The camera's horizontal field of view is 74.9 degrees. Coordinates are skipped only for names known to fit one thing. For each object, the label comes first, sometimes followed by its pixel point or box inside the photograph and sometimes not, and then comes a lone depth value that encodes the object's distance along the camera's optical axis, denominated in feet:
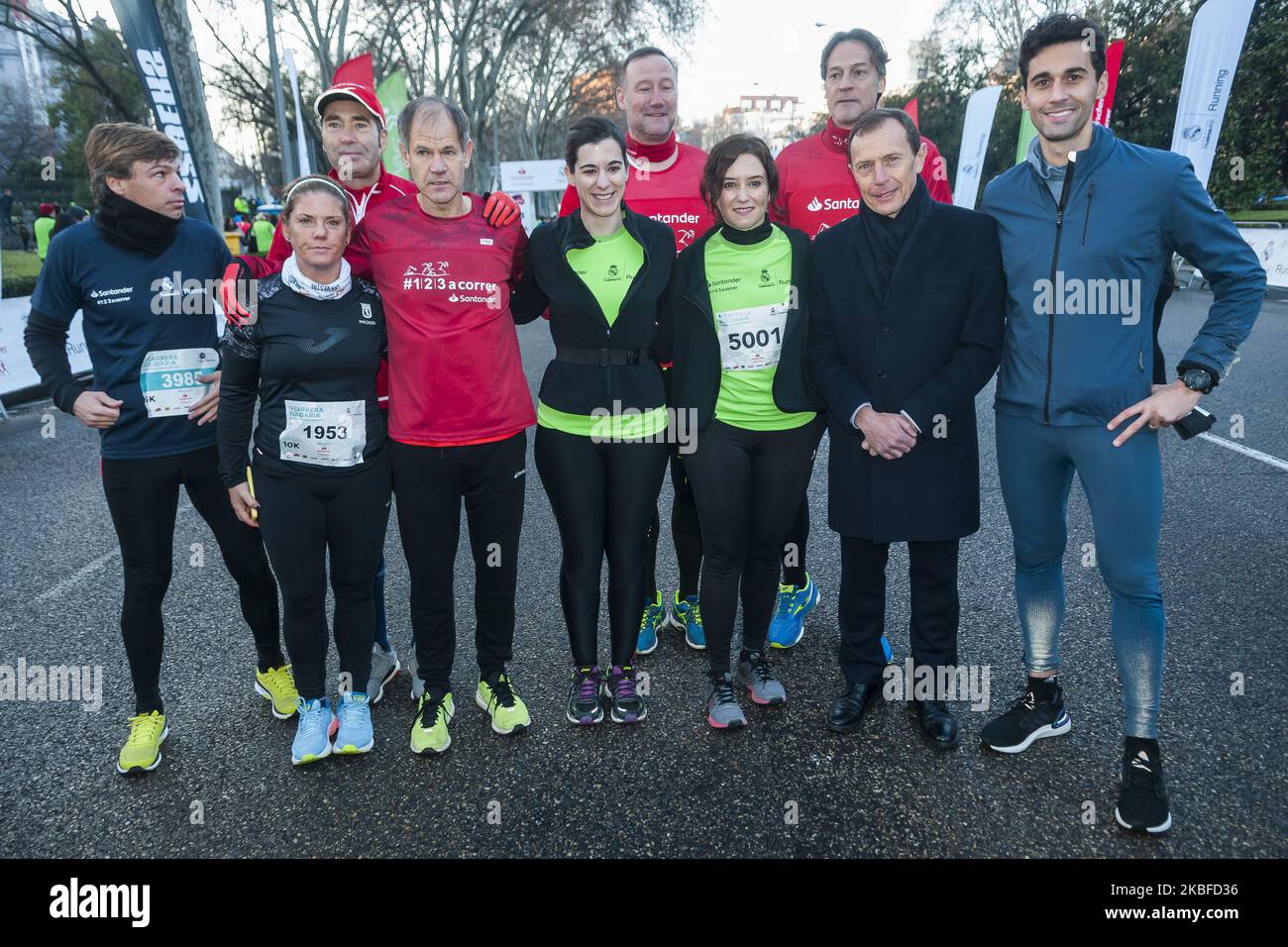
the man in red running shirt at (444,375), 9.75
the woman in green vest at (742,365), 10.22
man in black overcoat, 9.57
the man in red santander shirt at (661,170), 12.68
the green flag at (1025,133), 54.49
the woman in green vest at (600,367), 9.98
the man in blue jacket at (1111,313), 8.55
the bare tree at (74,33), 61.16
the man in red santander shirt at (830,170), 12.79
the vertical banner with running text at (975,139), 59.31
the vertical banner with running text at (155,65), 31.96
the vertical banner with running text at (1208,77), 37.01
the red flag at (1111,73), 48.16
